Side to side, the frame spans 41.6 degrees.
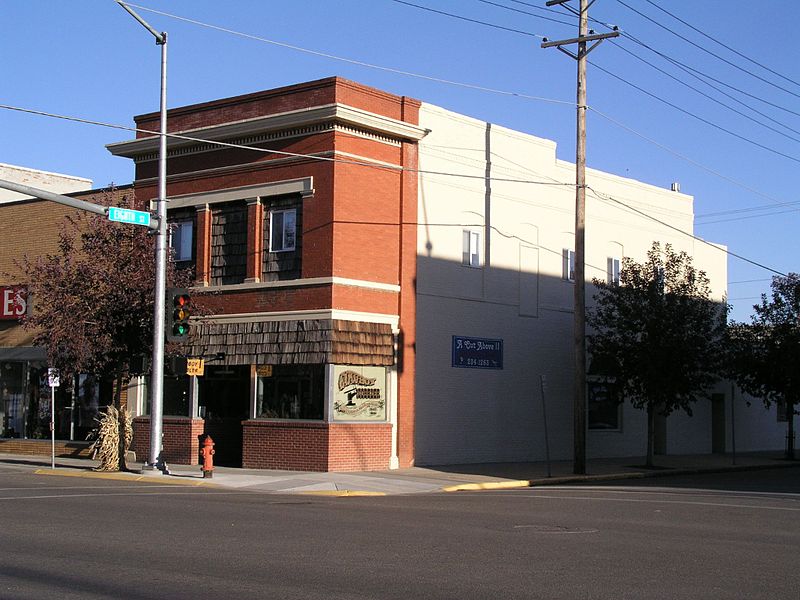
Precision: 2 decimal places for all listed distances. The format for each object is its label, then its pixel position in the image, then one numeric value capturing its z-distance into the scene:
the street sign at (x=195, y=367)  25.17
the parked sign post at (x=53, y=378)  26.25
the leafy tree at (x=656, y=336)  32.12
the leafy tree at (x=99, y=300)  25.16
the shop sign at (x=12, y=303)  34.00
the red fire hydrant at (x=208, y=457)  24.28
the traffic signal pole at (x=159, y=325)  24.28
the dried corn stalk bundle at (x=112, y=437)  25.97
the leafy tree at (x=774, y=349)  37.88
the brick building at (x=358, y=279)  27.17
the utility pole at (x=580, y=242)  27.92
